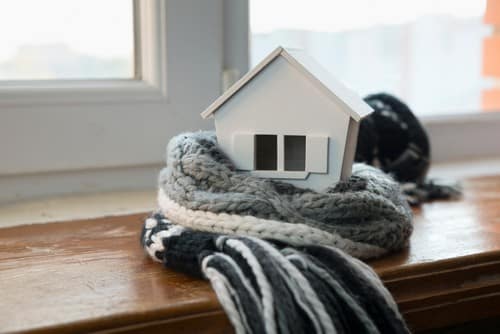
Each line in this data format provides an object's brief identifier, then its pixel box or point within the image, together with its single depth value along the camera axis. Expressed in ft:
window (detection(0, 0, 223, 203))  3.04
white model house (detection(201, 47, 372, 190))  2.29
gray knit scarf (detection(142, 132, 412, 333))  1.93
